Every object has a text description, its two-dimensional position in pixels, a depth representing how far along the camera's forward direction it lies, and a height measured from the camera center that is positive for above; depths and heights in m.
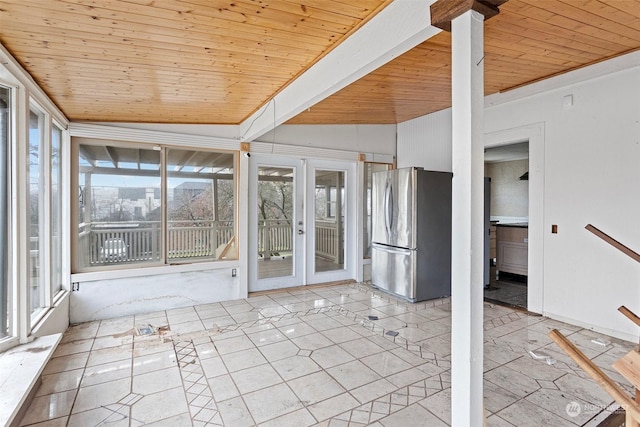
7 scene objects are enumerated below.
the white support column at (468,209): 1.45 +0.02
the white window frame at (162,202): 3.62 +0.06
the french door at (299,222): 4.79 -0.14
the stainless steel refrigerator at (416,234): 4.40 -0.30
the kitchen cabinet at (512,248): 4.98 -0.57
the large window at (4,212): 2.35 +0.00
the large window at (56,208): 3.22 +0.05
